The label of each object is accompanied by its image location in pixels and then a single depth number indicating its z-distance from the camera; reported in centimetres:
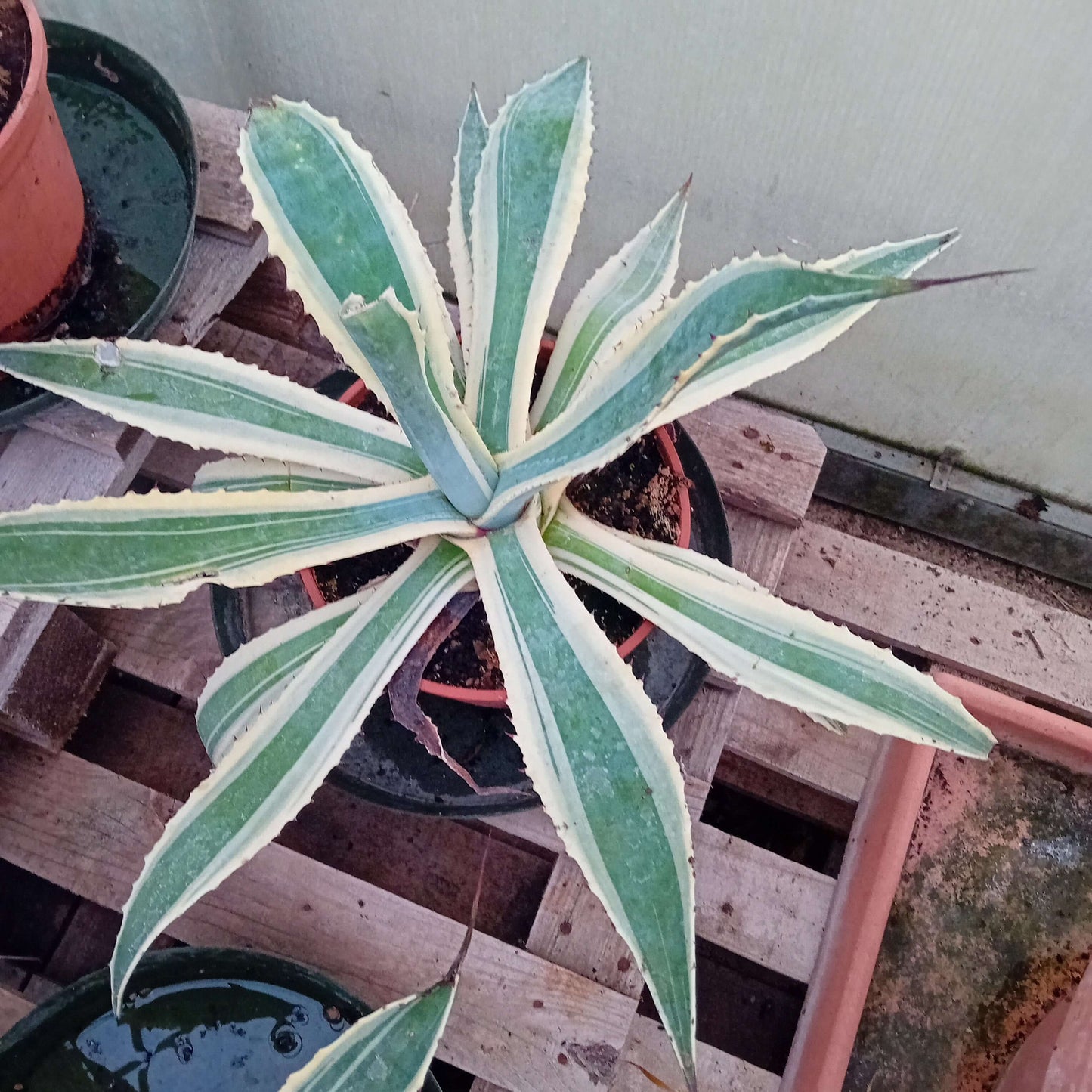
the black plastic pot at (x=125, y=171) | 85
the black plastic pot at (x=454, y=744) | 75
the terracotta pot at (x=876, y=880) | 80
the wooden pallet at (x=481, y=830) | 84
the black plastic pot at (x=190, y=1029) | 80
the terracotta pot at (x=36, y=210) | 71
